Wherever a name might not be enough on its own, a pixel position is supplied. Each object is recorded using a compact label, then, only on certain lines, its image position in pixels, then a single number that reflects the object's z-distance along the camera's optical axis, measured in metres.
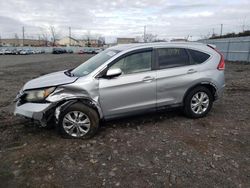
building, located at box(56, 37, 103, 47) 81.42
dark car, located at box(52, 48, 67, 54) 48.51
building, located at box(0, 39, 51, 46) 81.54
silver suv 3.26
